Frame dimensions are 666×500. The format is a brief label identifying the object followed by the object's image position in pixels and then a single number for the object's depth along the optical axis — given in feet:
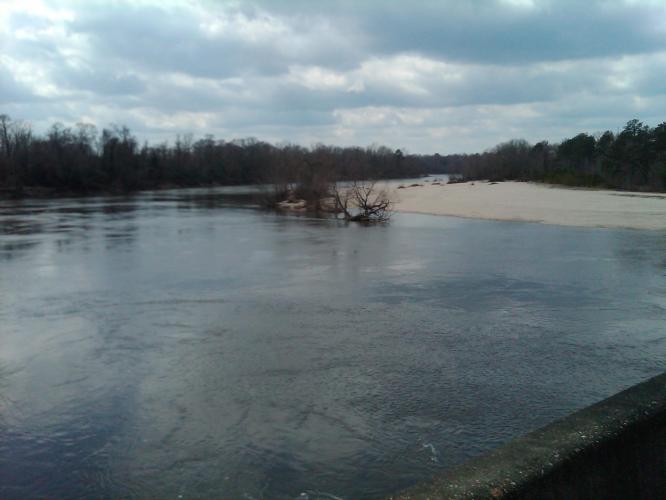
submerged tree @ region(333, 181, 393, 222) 121.39
